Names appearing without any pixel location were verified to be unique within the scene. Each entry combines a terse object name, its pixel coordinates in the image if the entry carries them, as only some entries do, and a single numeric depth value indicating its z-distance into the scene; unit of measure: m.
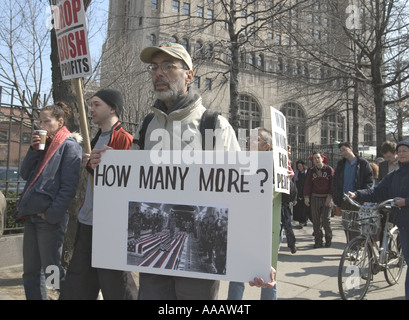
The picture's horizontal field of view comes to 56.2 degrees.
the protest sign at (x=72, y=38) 2.87
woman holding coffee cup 3.43
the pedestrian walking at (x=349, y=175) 6.45
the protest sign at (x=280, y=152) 2.65
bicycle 4.58
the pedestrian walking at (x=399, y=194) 4.08
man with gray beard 2.24
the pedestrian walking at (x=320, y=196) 7.73
